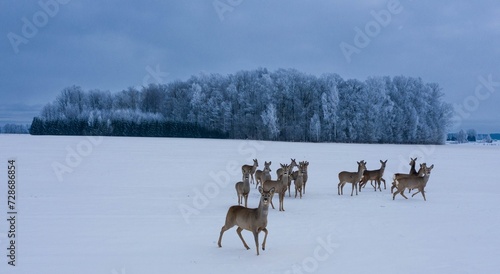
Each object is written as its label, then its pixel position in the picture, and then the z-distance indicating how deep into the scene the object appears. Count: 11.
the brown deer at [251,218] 8.59
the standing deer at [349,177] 17.41
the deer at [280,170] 17.99
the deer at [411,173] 16.89
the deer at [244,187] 13.99
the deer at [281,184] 13.71
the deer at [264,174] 16.69
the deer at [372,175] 18.81
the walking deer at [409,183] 16.19
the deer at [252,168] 19.61
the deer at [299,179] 16.38
